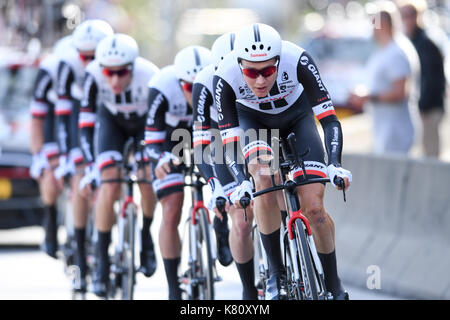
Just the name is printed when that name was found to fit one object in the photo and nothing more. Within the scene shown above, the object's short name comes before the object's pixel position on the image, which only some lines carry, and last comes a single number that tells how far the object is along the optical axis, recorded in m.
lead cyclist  13.45
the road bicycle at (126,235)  18.48
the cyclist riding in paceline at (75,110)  20.52
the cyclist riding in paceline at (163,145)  16.77
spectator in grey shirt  22.45
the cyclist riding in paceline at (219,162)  15.36
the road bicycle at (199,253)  16.09
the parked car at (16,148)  24.87
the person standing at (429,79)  22.91
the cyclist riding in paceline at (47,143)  22.70
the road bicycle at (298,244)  13.07
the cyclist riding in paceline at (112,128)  18.67
